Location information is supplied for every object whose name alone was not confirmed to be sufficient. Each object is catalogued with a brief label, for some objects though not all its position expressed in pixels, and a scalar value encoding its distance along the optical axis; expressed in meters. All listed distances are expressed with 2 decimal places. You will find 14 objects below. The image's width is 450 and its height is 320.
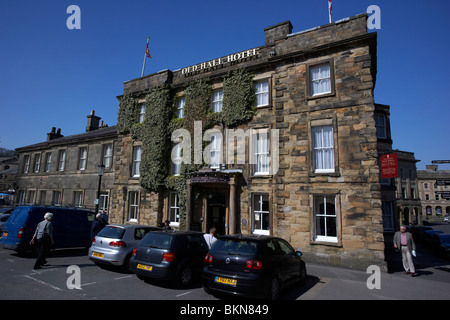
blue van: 10.49
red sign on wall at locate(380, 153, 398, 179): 13.85
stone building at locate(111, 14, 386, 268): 11.56
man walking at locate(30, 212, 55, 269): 8.60
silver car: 8.42
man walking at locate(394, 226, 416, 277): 10.14
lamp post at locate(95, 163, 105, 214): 17.25
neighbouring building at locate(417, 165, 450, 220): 66.69
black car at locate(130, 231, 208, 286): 6.96
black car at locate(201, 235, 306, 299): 5.91
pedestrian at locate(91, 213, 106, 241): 11.14
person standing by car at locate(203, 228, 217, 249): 8.68
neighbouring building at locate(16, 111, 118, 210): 22.72
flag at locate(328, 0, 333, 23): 13.95
